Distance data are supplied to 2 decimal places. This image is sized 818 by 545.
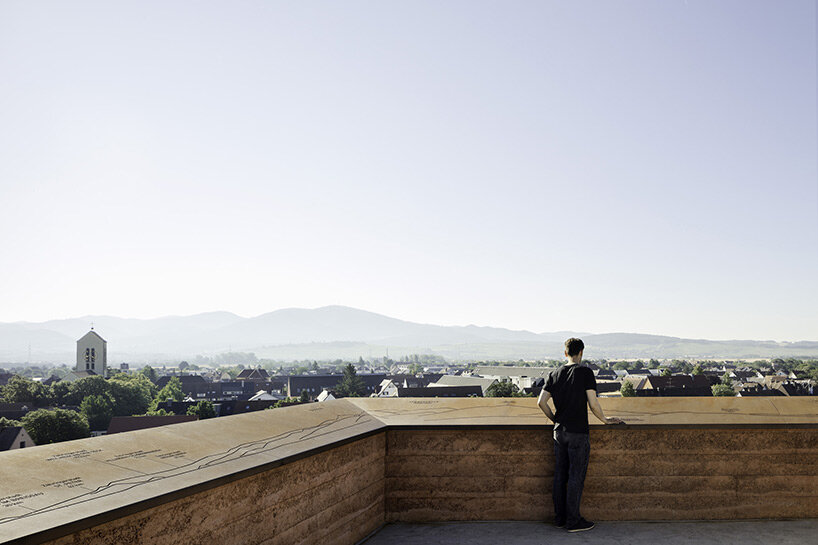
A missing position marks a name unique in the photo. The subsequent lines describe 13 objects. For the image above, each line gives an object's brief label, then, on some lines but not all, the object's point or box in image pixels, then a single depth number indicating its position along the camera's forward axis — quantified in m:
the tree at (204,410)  59.78
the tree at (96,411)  66.81
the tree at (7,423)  45.09
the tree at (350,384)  92.51
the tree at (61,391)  78.56
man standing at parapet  5.33
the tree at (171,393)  82.94
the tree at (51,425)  48.97
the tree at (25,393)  76.88
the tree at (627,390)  79.06
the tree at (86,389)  75.76
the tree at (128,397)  75.06
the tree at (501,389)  68.32
